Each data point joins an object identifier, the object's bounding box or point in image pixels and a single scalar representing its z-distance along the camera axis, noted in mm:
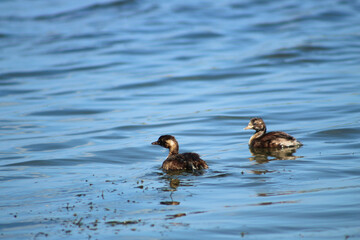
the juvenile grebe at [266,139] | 22578
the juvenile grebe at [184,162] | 19375
